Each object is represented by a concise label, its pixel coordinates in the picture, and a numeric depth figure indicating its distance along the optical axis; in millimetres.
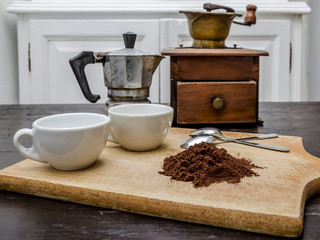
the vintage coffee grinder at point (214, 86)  910
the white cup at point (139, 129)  614
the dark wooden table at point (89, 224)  380
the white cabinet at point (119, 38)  1728
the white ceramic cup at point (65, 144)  498
